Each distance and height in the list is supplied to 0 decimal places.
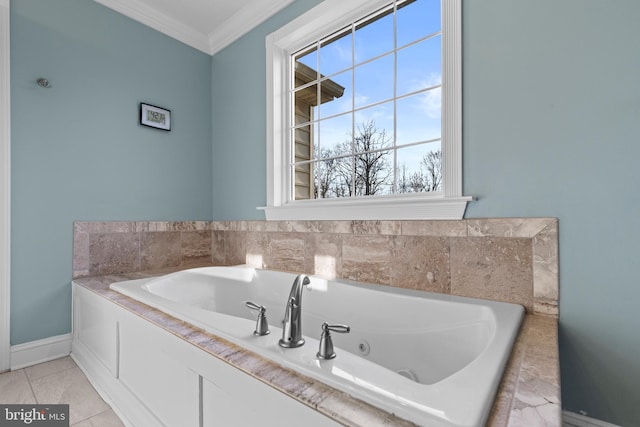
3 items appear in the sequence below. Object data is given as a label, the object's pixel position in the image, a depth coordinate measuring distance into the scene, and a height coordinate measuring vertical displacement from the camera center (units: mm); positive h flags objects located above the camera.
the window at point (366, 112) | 1711 +689
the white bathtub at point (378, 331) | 717 -443
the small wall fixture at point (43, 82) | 2068 +862
